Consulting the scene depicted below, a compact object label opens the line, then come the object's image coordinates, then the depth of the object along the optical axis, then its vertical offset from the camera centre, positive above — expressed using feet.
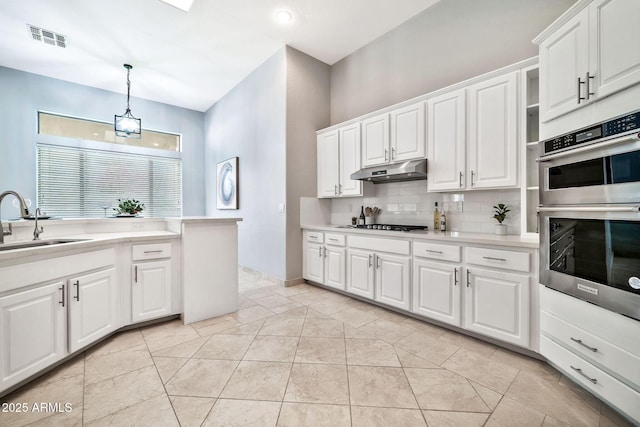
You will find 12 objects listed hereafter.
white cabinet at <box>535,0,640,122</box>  4.44 +2.96
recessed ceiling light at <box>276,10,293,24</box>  10.74 +8.05
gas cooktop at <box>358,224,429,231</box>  9.98 -0.59
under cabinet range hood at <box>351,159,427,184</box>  9.29 +1.49
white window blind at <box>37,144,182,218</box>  15.64 +2.07
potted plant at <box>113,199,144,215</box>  10.85 +0.17
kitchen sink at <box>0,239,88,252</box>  6.39 -0.80
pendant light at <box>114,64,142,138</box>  13.44 +4.41
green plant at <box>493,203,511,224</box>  8.09 -0.01
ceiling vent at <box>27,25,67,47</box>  11.60 +7.92
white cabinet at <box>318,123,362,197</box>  11.96 +2.42
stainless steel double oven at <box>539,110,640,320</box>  4.35 -0.04
